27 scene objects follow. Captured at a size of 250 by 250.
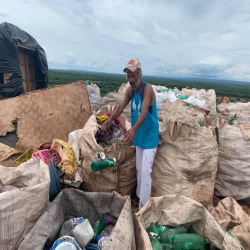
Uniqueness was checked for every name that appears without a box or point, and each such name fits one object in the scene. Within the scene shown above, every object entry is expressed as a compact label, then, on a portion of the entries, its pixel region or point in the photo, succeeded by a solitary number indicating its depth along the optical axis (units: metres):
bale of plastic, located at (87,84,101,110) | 4.69
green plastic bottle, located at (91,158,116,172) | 2.00
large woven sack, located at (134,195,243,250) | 1.54
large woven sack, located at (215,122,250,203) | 2.53
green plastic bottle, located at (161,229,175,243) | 1.61
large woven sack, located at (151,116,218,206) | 2.18
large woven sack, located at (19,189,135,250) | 1.24
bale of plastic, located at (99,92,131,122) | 4.18
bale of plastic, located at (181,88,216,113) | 4.52
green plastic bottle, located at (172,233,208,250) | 1.59
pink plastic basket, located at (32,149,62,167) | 2.12
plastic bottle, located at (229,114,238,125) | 3.39
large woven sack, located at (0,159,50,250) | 1.24
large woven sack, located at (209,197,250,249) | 1.77
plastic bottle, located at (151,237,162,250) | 1.46
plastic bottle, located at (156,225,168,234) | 1.67
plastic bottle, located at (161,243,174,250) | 1.55
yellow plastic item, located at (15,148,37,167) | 2.16
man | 1.93
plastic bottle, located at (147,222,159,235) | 1.63
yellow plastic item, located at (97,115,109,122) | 2.80
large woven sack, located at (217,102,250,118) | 4.27
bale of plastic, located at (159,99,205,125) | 3.08
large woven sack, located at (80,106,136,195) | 2.15
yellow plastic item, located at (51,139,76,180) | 2.19
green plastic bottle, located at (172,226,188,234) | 1.72
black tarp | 3.69
